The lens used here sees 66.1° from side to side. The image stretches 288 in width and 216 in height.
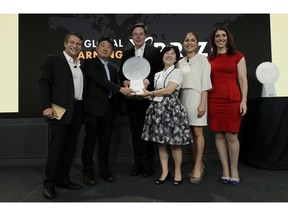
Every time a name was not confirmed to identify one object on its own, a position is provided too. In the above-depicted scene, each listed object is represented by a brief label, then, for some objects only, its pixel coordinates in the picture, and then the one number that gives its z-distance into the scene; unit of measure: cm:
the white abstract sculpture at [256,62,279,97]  282
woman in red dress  204
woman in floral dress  197
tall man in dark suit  229
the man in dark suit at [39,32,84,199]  182
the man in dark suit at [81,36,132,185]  209
